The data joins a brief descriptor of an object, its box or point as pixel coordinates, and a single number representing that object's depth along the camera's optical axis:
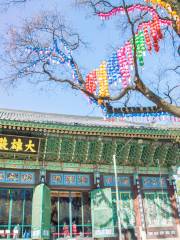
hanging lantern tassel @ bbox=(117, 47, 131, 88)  11.01
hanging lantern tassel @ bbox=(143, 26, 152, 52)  10.79
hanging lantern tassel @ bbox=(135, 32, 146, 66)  10.77
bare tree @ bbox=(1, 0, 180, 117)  8.38
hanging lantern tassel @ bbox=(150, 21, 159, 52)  10.56
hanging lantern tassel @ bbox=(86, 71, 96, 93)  11.70
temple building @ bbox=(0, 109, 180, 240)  13.27
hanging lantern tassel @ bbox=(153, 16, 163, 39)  10.69
